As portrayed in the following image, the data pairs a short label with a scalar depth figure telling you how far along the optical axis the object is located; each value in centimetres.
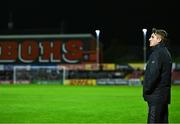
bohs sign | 9501
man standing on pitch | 1431
